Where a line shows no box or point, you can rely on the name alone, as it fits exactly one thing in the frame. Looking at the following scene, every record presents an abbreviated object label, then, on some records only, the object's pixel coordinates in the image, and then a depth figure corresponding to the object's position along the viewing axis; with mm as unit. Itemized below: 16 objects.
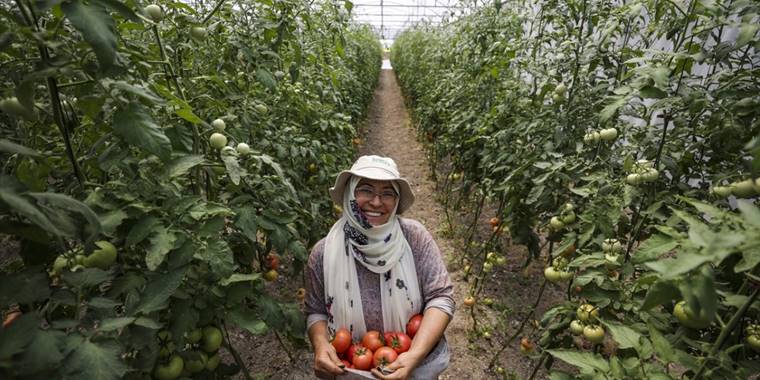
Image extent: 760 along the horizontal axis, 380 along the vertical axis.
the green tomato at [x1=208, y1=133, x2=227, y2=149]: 1253
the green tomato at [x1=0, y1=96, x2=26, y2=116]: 823
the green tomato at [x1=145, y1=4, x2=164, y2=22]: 1117
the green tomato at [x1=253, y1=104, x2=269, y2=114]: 1797
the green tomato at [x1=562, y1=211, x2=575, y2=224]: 1706
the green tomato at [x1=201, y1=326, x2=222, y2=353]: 1196
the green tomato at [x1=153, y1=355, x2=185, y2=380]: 1061
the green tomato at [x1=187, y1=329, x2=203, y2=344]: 1161
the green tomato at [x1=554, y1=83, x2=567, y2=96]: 1988
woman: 1654
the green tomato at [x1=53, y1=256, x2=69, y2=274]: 886
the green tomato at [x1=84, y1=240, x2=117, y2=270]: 912
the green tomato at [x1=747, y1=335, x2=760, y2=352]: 987
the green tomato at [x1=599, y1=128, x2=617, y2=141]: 1523
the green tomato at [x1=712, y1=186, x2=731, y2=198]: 1076
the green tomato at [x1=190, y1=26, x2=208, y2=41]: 1336
